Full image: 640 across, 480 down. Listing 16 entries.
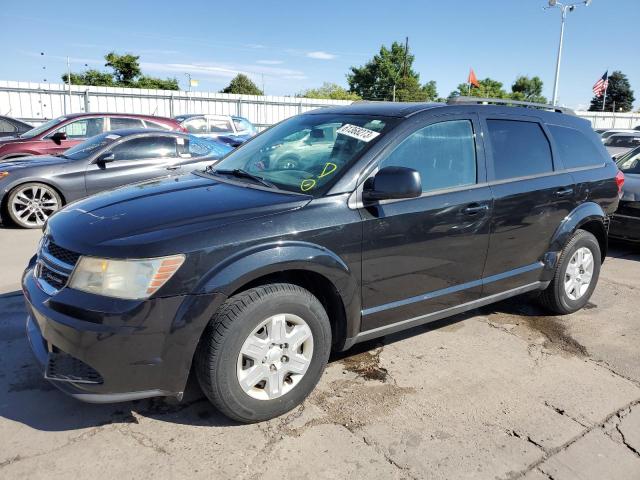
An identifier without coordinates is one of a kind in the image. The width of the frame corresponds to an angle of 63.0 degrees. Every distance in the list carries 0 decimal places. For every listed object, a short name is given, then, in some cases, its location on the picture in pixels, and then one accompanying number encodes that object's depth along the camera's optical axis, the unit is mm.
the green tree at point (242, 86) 72250
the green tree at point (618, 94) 82188
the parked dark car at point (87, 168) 7421
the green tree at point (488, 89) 63062
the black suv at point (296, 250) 2467
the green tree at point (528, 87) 69562
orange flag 26417
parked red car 9875
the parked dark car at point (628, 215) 6594
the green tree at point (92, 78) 52125
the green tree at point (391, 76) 58781
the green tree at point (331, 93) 58781
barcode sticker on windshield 3283
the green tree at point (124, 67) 51062
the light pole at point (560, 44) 27672
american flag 29688
